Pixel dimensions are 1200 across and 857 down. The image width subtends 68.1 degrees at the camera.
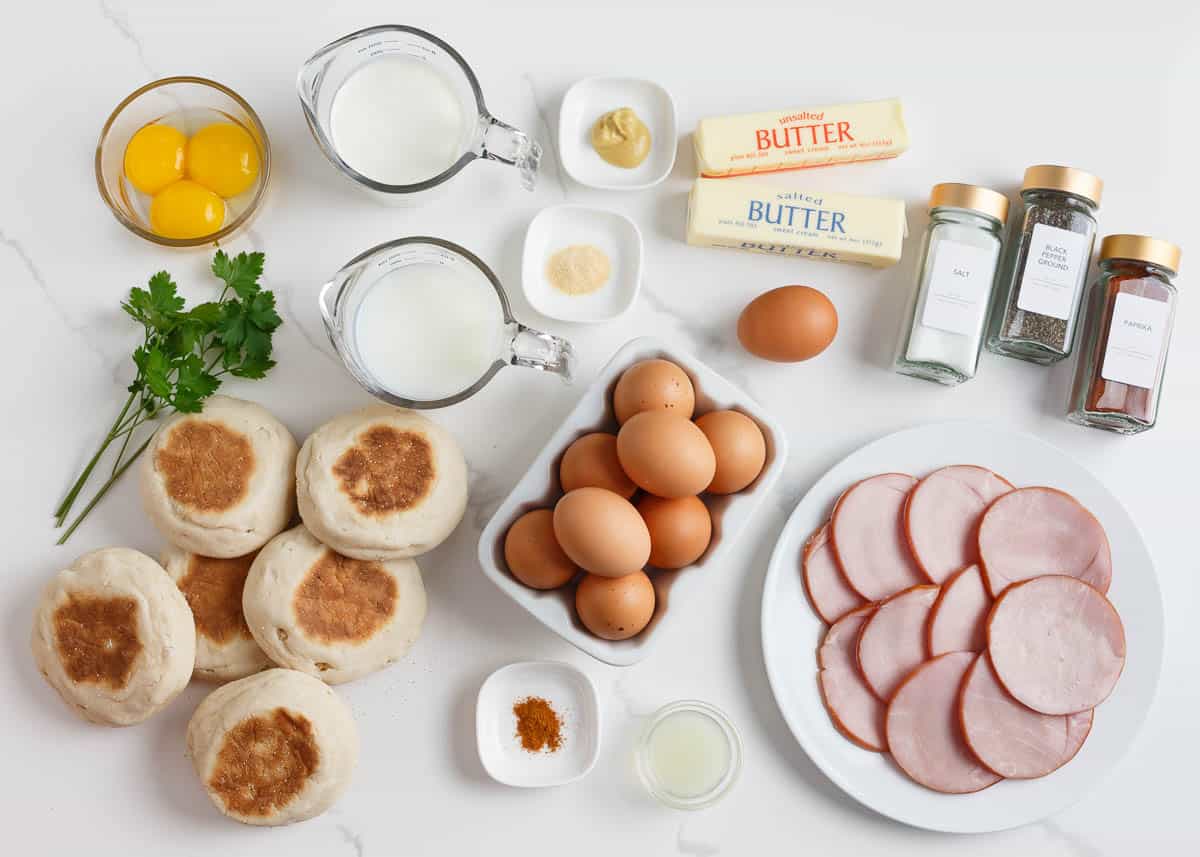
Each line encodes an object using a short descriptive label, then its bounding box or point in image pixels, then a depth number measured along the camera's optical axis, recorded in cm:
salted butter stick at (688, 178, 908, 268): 138
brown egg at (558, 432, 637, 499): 122
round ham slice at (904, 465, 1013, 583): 137
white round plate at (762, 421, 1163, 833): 136
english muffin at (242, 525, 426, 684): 126
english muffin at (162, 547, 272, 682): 132
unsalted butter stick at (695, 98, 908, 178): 139
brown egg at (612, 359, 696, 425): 121
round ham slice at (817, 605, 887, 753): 136
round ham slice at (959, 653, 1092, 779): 135
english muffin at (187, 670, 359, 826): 126
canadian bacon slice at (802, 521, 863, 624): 138
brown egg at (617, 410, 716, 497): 113
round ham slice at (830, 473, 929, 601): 137
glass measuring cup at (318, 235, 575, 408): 124
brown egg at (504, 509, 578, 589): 121
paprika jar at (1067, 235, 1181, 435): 136
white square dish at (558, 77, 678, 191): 142
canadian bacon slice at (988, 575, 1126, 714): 135
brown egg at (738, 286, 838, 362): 131
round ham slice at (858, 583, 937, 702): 136
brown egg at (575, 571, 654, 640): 117
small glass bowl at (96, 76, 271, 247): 134
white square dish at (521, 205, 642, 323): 140
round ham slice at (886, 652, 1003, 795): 135
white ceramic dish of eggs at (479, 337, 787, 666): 123
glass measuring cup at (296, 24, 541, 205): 128
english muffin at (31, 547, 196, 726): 125
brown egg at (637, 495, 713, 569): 119
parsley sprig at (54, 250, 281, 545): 129
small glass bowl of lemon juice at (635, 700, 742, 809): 134
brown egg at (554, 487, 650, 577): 112
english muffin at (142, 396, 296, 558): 127
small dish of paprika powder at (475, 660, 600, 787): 135
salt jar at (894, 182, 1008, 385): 135
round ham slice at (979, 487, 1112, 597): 137
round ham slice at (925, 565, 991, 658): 136
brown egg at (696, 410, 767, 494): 120
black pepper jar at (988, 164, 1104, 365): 136
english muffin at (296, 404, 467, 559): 124
